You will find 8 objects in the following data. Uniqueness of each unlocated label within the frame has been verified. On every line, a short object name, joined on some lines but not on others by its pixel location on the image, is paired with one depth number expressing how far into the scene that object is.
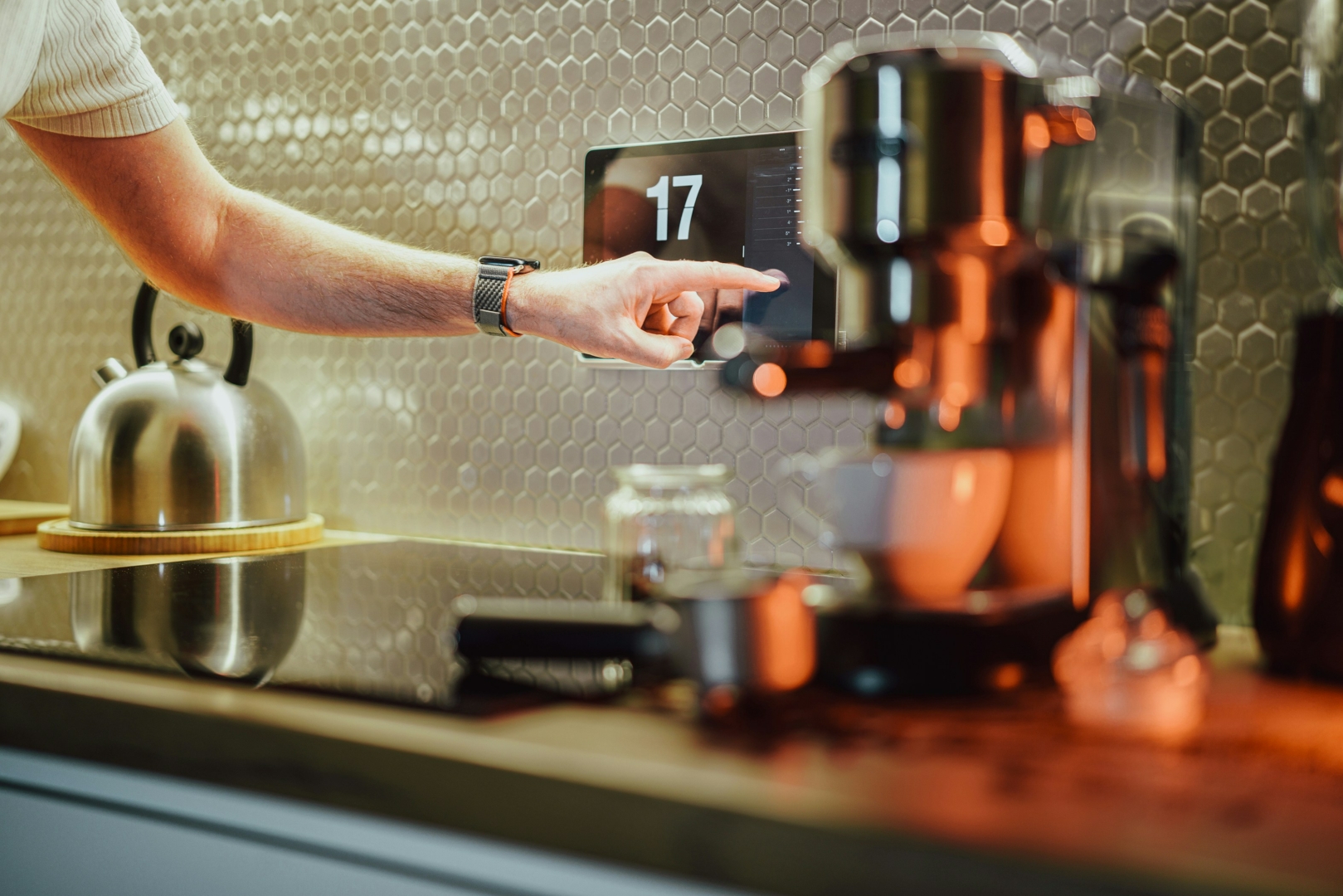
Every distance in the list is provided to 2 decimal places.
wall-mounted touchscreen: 1.21
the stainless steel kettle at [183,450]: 1.32
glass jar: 0.89
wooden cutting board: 1.54
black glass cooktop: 0.68
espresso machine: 0.63
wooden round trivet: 1.30
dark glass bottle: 0.69
